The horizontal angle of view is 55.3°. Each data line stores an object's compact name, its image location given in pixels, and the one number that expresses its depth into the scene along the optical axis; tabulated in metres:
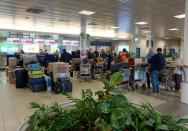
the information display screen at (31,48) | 15.71
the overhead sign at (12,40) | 14.63
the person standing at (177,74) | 6.19
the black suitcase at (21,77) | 6.98
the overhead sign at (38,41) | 16.03
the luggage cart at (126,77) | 6.06
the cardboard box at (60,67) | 6.58
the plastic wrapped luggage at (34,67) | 6.61
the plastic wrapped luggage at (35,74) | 6.52
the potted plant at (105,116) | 1.35
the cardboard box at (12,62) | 8.23
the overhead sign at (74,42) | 18.98
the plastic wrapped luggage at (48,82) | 6.50
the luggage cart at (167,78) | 6.39
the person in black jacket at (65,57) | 9.59
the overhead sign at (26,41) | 15.40
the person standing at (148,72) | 6.62
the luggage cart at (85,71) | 8.56
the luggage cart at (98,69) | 9.18
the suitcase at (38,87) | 6.39
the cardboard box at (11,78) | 8.06
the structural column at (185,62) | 4.89
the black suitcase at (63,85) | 6.16
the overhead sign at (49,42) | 16.77
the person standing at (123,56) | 7.66
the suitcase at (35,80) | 6.45
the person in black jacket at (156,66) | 5.77
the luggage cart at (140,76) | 6.50
